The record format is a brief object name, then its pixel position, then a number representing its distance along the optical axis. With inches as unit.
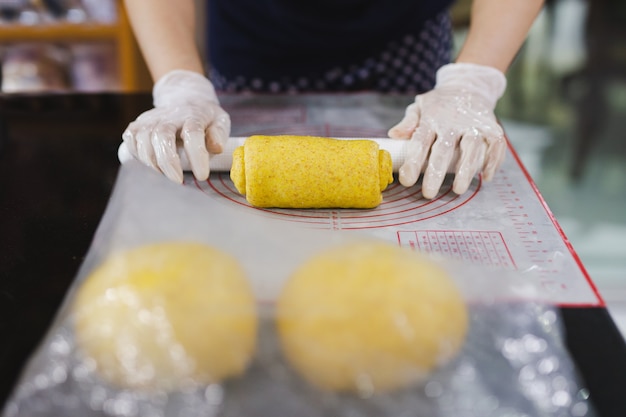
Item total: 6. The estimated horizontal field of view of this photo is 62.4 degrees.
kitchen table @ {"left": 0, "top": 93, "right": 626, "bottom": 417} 26.5
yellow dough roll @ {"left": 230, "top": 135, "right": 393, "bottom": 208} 38.0
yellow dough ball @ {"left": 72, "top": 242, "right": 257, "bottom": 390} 21.9
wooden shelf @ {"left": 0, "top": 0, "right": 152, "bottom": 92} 102.7
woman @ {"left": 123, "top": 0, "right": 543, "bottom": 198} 41.8
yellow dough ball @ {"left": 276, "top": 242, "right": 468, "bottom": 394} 22.1
